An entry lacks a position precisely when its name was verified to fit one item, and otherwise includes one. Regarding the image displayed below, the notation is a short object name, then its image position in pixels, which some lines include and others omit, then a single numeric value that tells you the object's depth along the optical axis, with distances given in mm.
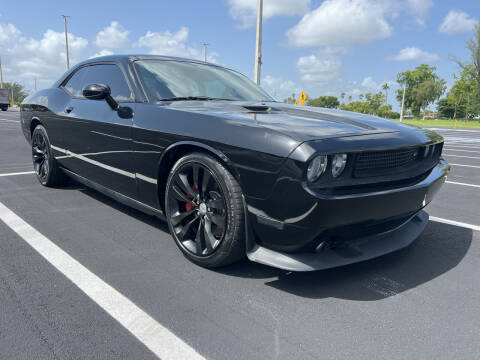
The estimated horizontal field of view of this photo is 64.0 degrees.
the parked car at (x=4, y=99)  34438
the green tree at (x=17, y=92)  99062
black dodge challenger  1973
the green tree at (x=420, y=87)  85500
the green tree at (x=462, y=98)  53944
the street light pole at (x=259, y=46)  14962
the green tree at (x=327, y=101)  133600
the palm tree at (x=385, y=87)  102425
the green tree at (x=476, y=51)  50312
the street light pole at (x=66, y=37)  45812
